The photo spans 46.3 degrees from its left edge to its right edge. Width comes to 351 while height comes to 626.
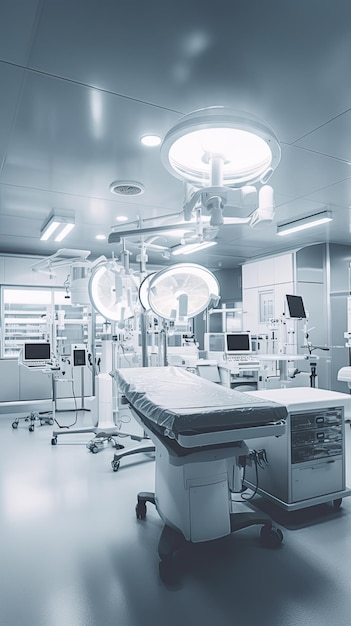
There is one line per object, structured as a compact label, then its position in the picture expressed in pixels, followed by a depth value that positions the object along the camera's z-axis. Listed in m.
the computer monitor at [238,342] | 5.92
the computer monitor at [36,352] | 5.77
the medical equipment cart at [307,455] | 2.70
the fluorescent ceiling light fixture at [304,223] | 4.88
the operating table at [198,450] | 1.90
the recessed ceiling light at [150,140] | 2.87
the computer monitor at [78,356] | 5.62
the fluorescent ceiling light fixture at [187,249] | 5.59
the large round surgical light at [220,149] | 1.51
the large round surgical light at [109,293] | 3.46
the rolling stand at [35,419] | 5.57
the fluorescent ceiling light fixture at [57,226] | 4.70
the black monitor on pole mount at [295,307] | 5.47
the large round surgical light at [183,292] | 2.70
